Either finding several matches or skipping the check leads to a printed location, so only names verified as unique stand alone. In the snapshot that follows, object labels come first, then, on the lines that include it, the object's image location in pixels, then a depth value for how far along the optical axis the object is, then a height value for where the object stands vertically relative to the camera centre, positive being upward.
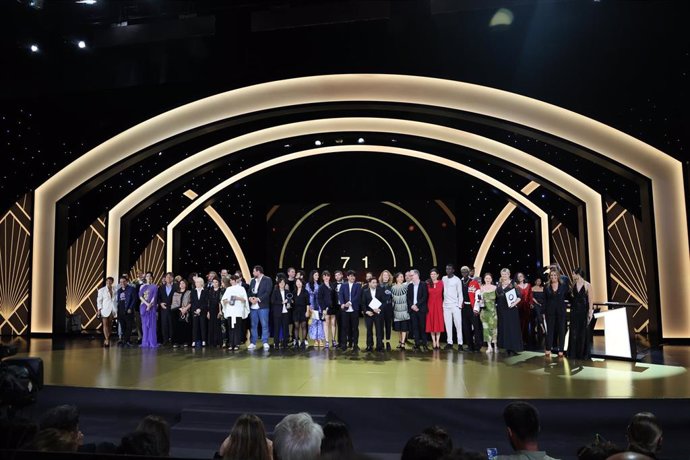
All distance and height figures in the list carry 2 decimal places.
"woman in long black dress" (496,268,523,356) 9.02 -0.77
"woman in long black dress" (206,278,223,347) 10.31 -0.64
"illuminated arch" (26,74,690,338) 9.08 +3.12
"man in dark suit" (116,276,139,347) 10.75 -0.42
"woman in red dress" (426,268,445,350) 9.83 -0.62
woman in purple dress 10.50 -0.52
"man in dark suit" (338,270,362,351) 9.68 -0.45
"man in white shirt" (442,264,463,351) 9.71 -0.49
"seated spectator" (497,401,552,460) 2.82 -0.85
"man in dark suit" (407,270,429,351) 9.70 -0.49
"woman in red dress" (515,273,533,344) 9.98 -0.55
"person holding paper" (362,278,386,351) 9.61 -0.48
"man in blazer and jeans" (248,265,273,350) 9.70 -0.35
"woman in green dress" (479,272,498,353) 9.25 -0.67
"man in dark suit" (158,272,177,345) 10.73 -0.37
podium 8.17 -1.01
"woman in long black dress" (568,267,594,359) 8.24 -0.71
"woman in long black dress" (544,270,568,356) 8.56 -0.58
